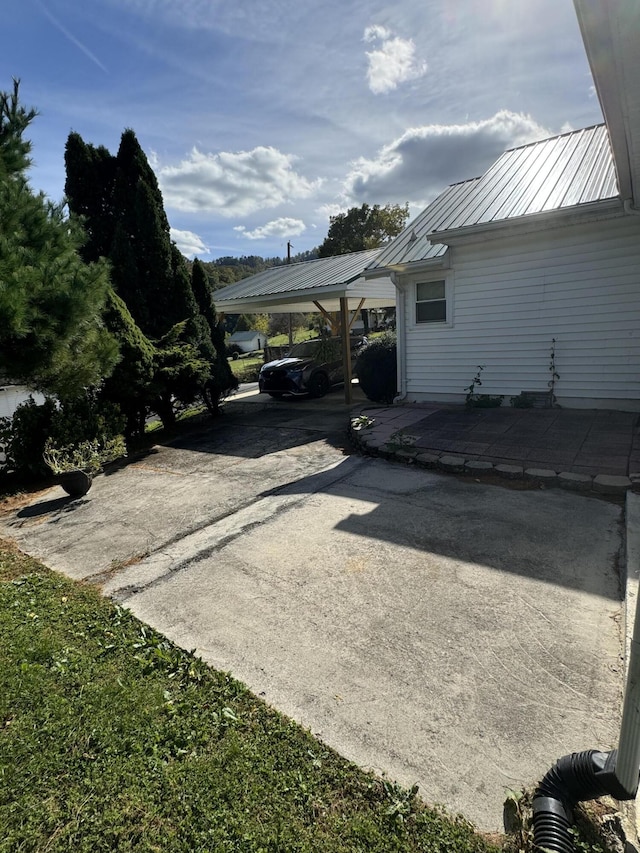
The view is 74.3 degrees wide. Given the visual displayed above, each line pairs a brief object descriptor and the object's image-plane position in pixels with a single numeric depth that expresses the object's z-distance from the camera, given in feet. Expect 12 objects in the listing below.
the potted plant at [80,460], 18.67
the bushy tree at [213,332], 32.76
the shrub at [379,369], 31.68
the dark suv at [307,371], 39.14
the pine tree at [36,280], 15.14
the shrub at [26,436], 20.81
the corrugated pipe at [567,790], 4.61
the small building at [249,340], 120.57
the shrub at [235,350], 105.62
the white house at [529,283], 21.40
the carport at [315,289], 31.76
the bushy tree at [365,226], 118.01
